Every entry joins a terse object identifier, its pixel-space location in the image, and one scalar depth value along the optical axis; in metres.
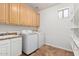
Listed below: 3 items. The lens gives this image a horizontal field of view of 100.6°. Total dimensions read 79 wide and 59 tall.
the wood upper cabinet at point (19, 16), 1.73
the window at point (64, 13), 1.43
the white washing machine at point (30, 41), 1.71
